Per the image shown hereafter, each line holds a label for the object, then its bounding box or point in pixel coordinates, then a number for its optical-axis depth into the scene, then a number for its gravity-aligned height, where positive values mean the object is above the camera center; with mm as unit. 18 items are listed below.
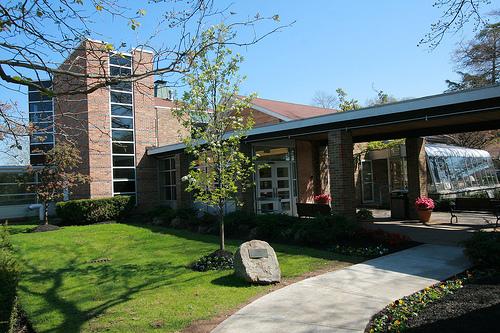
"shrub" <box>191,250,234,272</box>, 9109 -1580
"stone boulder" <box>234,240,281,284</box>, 7691 -1390
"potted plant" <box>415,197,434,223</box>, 15156 -940
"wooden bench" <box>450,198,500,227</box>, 13805 -852
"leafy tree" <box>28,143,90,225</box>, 18516 +1007
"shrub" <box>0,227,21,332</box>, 5695 -1299
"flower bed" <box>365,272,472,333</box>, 5234 -1740
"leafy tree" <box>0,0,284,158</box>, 4414 +1643
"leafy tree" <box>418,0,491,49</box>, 6203 +2578
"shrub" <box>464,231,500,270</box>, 7914 -1329
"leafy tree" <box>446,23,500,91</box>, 24980 +7594
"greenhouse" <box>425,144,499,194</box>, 22406 +618
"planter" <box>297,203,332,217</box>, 14373 -826
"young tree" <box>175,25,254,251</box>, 9578 +1426
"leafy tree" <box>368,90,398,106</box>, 36531 +7503
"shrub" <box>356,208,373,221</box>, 15531 -1132
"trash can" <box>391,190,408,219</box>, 17234 -948
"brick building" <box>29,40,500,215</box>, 11125 +1762
